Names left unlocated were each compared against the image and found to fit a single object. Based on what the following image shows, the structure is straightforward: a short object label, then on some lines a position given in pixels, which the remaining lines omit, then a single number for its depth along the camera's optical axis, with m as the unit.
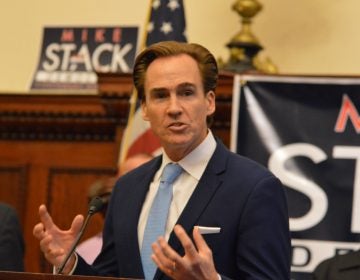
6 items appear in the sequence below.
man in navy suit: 3.96
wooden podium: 3.56
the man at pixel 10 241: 5.64
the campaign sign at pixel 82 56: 9.39
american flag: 7.93
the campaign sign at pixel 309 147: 7.10
